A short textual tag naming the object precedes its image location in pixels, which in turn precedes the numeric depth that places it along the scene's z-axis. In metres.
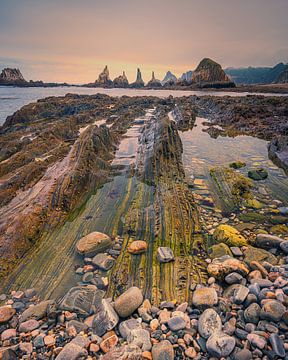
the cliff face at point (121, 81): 151.88
